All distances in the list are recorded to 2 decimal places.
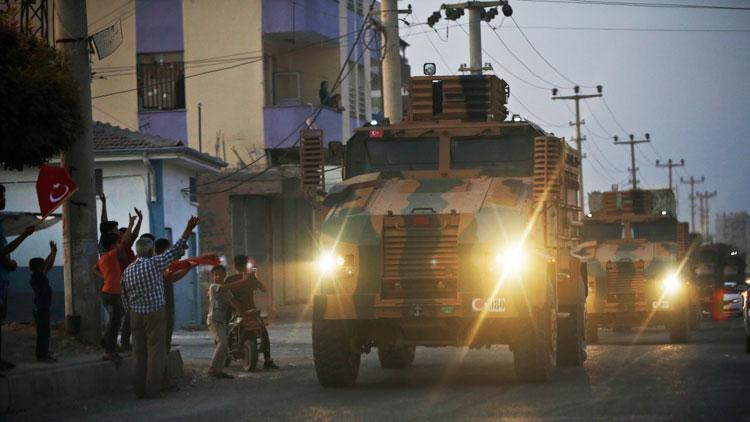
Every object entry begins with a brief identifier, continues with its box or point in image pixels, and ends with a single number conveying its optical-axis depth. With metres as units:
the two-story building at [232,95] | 42.47
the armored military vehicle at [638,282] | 29.34
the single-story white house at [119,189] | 33.66
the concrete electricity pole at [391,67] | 30.84
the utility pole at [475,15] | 40.09
